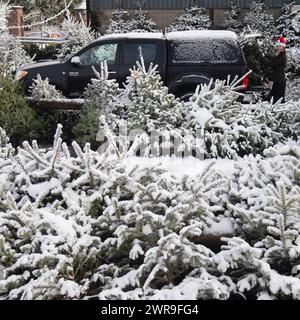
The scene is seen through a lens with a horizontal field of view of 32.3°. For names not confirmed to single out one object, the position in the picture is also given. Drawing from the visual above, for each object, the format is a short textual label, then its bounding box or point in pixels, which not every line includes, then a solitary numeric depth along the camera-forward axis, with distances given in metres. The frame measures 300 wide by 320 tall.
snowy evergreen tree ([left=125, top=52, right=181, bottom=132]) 7.13
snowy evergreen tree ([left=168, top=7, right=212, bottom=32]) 21.66
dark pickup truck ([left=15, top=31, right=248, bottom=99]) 11.11
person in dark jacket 11.70
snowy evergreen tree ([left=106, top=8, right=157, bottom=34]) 21.72
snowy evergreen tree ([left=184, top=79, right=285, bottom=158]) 6.75
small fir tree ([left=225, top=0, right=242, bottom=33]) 21.78
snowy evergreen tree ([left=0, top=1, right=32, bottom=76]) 9.42
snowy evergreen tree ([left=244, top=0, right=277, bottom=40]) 21.02
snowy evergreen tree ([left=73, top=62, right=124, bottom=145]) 7.58
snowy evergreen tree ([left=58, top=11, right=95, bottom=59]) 18.03
